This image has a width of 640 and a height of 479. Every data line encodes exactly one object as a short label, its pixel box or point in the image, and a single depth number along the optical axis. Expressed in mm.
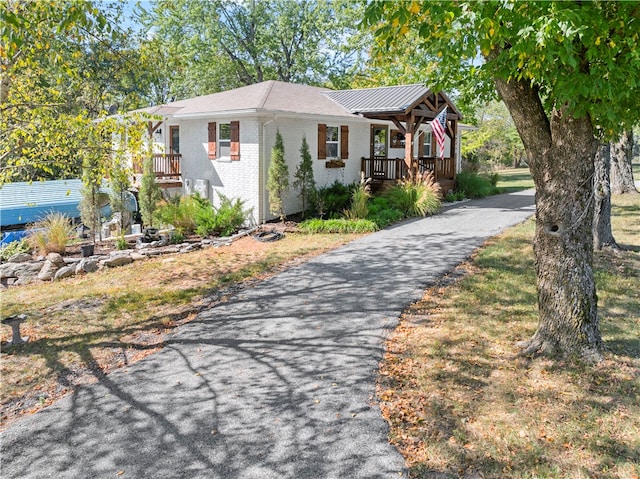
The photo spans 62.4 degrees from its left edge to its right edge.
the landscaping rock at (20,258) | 11602
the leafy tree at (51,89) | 7145
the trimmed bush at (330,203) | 15148
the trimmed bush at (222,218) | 13930
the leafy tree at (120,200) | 14625
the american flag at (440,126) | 16719
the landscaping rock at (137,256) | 11370
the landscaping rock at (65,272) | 10281
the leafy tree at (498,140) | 37559
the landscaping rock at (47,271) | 10312
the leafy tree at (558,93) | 4219
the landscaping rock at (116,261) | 10812
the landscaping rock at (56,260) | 10828
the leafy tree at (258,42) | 32188
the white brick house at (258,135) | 14945
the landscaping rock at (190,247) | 12117
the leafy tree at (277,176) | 14352
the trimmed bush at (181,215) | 14031
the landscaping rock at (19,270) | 10570
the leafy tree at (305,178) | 15102
